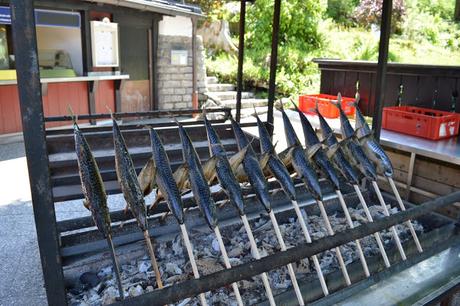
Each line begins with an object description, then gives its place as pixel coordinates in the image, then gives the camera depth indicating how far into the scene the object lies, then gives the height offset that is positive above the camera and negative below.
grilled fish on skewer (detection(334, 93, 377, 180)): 3.01 -0.62
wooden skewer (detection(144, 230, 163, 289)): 2.08 -0.97
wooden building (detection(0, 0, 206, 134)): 8.09 +0.27
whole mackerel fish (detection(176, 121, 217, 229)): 2.28 -0.65
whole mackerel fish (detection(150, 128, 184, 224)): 2.21 -0.62
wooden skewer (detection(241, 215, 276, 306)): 2.21 -1.05
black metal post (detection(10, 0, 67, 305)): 1.42 -0.22
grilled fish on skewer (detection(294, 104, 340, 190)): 2.84 -0.62
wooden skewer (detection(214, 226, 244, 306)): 2.21 -1.02
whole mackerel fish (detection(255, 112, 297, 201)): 2.61 -0.63
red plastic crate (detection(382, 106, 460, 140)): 4.25 -0.51
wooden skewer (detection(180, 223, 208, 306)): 2.14 -0.93
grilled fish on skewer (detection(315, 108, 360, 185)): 2.93 -0.64
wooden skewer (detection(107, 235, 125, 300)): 1.96 -0.93
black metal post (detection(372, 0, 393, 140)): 3.41 +0.10
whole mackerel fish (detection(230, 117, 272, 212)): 2.51 -0.66
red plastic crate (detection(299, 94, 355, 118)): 5.34 -0.44
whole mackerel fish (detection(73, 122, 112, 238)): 2.02 -0.60
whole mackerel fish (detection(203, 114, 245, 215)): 2.40 -0.67
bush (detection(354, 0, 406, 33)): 17.39 +2.63
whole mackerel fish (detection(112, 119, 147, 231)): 2.15 -0.61
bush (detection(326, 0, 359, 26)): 18.61 +2.93
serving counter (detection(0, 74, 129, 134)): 8.02 -0.62
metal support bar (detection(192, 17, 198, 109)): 10.79 -0.06
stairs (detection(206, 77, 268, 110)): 11.82 -0.73
